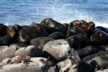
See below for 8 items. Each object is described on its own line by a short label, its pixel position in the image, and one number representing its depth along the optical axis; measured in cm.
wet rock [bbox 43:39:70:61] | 1288
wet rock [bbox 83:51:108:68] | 1211
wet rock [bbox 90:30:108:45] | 1566
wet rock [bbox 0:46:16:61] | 1284
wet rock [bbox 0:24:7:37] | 1664
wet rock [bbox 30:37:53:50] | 1439
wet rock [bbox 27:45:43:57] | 1256
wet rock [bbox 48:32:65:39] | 1563
